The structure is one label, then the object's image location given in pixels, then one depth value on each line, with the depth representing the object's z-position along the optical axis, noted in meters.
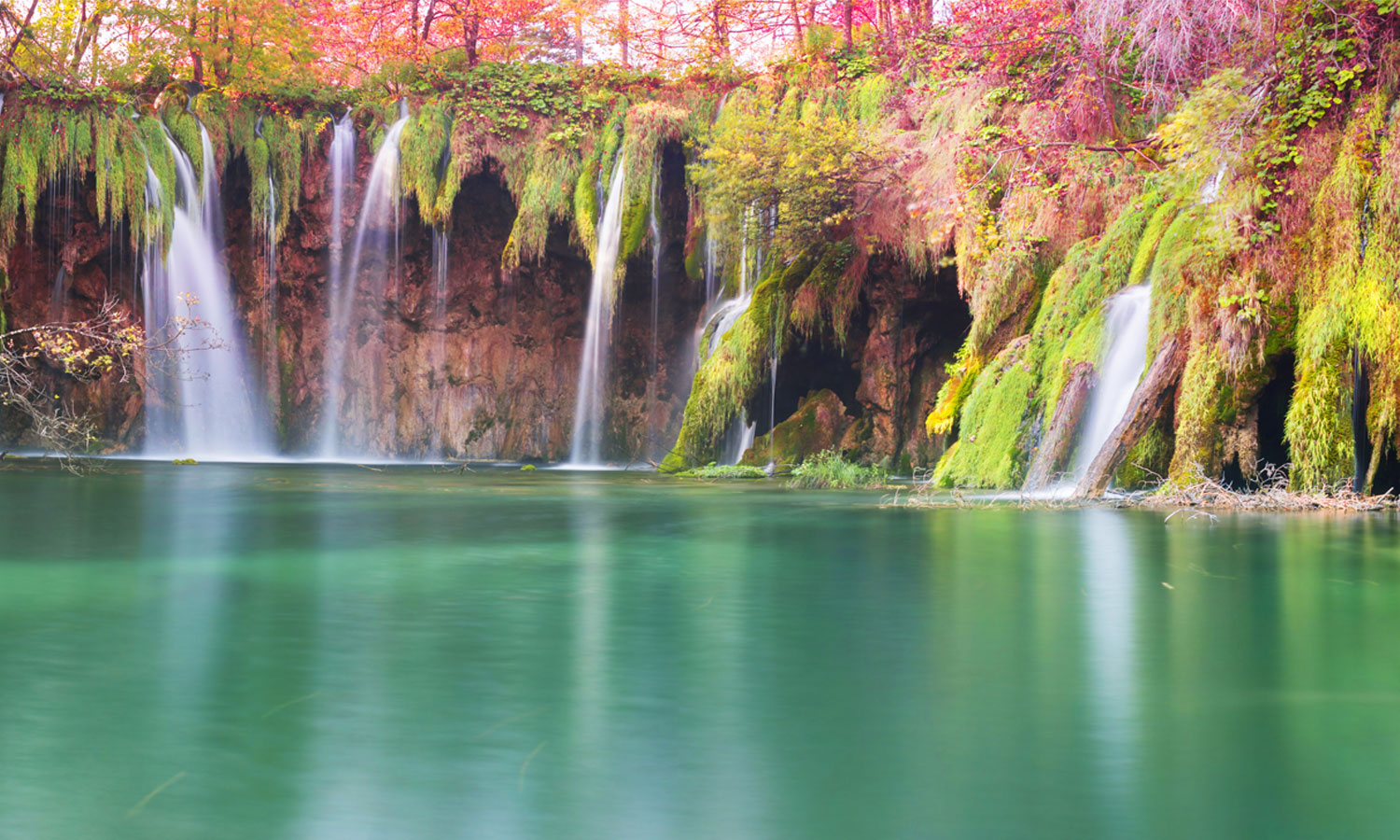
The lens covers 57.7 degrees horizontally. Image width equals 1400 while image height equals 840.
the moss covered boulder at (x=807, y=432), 21.31
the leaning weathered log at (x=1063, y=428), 13.80
